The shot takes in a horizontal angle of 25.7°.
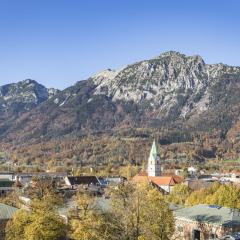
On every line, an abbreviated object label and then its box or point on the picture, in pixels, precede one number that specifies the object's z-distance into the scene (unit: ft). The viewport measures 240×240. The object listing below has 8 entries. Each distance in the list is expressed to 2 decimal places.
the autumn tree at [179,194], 334.69
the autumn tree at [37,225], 159.43
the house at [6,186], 400.55
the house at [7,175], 531.50
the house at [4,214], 197.16
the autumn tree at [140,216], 153.48
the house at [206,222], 173.78
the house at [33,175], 515.17
